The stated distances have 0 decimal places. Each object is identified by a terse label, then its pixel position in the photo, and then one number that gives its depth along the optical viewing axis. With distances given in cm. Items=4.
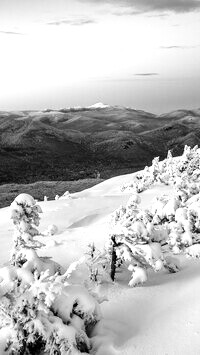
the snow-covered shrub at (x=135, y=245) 1103
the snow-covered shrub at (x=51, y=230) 1928
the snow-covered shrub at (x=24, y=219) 1080
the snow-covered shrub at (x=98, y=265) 1151
